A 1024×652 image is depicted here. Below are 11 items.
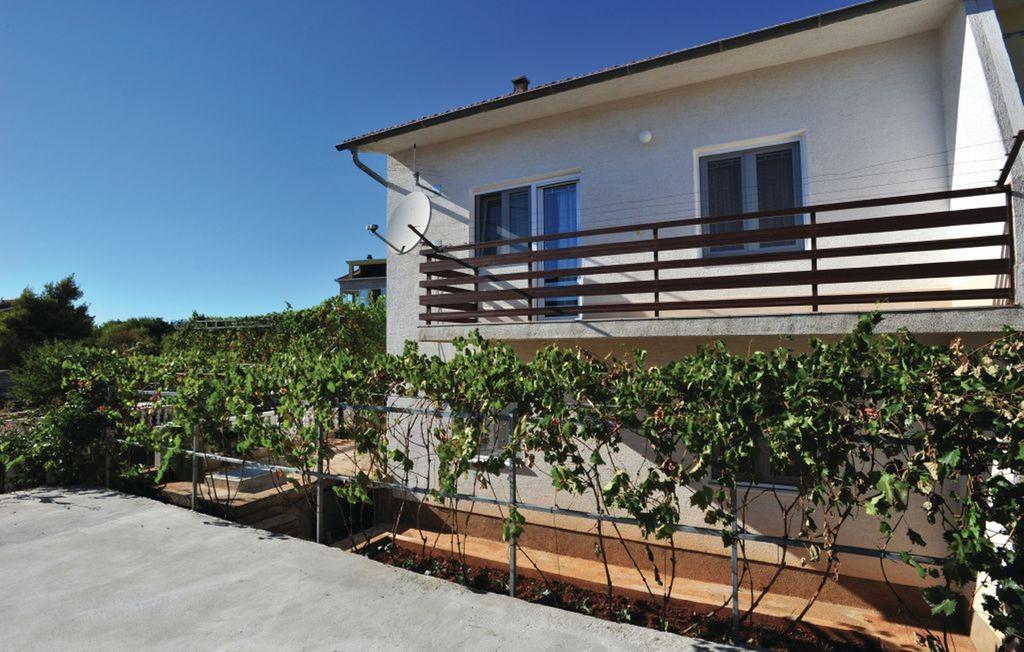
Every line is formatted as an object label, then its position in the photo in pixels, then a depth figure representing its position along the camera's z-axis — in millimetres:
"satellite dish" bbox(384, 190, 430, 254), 7906
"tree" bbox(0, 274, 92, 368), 24859
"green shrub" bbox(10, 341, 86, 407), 8031
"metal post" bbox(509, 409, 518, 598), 4199
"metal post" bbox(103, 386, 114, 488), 7414
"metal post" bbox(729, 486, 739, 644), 3502
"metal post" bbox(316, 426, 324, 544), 5316
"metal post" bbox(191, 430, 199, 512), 6299
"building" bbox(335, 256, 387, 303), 36562
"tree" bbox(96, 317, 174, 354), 24864
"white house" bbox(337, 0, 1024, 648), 5129
